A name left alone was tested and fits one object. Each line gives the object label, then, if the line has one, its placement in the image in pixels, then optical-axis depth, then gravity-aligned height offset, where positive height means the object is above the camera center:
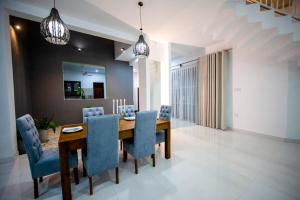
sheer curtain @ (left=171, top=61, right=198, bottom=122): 5.63 +0.13
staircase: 2.53 +1.42
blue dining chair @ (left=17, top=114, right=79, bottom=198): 1.47 -0.76
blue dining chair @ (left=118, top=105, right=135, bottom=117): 3.41 -0.39
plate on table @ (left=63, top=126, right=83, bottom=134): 1.89 -0.49
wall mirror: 5.11 +0.66
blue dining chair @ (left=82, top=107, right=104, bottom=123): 2.88 -0.35
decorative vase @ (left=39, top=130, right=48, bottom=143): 3.35 -0.98
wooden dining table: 1.52 -0.62
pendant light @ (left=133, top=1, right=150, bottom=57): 2.42 +0.88
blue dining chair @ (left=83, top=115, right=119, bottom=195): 1.59 -0.62
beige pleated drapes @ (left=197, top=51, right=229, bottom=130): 4.34 +0.17
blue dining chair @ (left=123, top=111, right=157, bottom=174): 2.03 -0.67
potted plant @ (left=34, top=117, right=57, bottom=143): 3.34 -0.77
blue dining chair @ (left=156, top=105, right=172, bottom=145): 2.59 -0.50
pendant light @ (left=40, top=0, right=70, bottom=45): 1.61 +0.86
